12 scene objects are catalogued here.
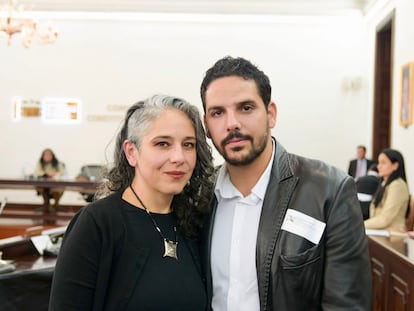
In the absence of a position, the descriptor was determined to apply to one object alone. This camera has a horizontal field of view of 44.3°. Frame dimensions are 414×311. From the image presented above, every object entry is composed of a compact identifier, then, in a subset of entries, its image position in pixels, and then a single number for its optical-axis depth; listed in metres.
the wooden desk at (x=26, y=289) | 2.20
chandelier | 7.61
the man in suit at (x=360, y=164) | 9.43
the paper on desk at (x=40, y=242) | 2.93
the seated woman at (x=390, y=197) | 4.59
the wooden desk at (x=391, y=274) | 2.22
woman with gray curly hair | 1.41
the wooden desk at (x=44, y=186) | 7.41
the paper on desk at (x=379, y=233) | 3.04
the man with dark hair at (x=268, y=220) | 1.41
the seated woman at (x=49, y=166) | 9.09
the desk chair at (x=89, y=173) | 8.39
